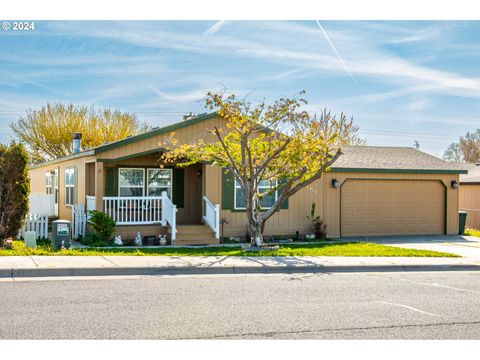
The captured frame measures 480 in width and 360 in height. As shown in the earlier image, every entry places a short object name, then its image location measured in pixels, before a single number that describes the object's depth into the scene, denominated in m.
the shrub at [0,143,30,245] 14.90
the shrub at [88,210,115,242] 17.22
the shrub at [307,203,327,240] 20.41
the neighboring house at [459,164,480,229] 27.47
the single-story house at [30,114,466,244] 18.36
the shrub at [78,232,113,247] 16.82
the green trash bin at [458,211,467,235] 23.13
